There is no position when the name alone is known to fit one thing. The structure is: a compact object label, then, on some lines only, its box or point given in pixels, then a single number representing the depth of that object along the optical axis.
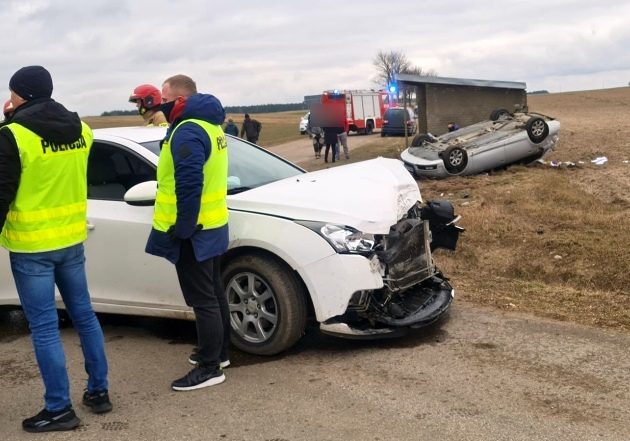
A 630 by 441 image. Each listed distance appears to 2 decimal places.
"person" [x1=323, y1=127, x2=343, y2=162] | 22.63
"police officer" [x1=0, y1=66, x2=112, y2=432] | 3.55
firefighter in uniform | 6.11
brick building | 21.08
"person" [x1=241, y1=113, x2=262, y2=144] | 25.27
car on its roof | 14.71
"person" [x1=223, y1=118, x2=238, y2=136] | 23.45
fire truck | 39.66
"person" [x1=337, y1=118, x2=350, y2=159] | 24.21
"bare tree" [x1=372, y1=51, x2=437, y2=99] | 95.16
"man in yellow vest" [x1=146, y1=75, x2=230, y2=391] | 3.99
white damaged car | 4.55
